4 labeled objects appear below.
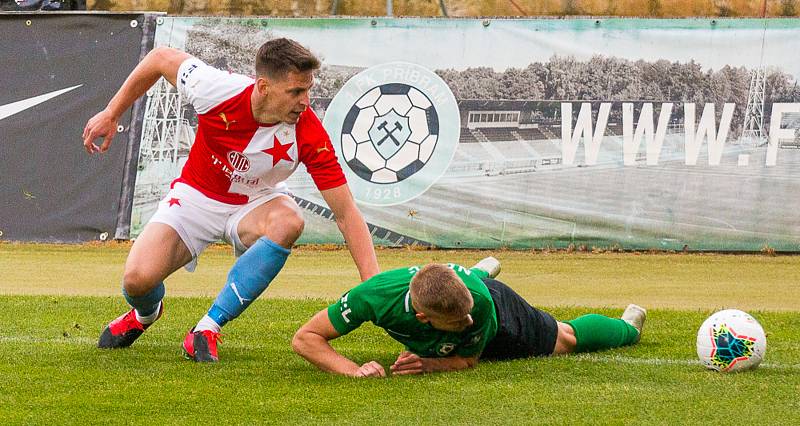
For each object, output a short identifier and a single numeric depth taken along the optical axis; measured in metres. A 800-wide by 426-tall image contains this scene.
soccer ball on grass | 12.23
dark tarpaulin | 28.97
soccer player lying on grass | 11.16
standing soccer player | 13.13
